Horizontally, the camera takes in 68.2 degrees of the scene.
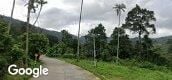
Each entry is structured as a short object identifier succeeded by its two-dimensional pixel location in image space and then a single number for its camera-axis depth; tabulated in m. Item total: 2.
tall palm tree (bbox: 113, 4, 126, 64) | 25.31
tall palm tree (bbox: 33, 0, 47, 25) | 20.86
